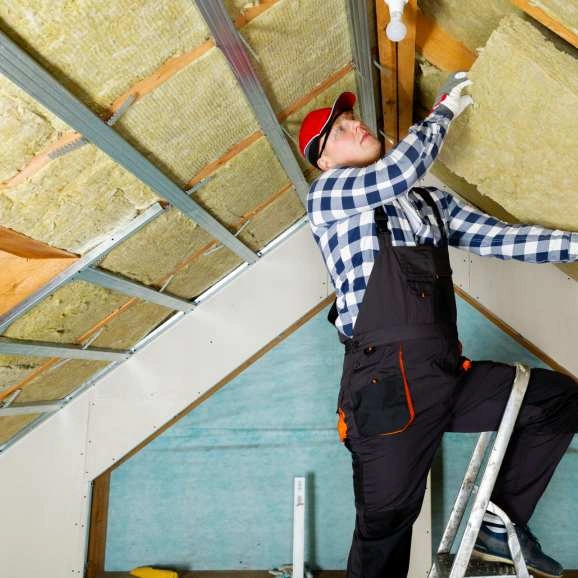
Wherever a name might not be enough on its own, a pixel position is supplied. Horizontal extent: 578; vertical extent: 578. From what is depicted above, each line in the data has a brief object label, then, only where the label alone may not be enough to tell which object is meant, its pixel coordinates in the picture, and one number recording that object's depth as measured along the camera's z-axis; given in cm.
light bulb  121
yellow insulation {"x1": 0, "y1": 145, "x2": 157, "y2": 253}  131
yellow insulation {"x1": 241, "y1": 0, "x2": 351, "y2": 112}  135
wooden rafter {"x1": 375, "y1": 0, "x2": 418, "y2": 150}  142
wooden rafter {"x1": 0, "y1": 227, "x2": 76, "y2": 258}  145
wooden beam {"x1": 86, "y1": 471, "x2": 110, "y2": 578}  308
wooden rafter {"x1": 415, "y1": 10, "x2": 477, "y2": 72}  151
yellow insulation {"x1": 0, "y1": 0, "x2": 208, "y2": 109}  96
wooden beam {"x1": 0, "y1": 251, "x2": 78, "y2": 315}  163
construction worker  135
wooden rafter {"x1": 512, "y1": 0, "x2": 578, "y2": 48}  102
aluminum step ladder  134
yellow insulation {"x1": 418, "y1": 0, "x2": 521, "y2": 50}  124
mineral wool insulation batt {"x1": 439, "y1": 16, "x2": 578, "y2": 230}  116
